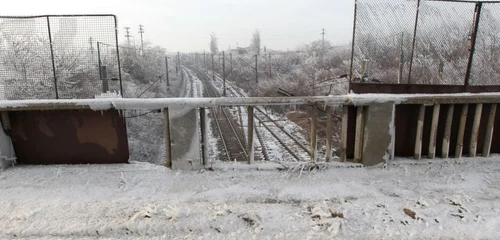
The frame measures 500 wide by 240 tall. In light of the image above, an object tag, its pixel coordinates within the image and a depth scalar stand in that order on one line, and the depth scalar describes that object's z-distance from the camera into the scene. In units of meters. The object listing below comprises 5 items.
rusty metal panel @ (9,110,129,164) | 4.32
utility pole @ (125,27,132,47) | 58.44
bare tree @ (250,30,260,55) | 146.73
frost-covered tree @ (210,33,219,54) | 174.39
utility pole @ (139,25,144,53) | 73.82
